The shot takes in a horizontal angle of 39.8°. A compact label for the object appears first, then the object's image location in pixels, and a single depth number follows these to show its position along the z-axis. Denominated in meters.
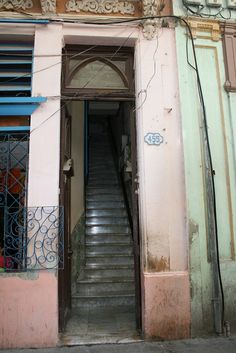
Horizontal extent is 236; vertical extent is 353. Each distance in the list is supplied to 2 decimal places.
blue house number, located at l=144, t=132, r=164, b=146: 4.73
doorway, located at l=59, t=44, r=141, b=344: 4.82
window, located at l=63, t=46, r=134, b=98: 5.06
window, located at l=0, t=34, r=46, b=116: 4.93
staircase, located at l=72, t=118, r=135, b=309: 5.77
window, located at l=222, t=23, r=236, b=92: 4.98
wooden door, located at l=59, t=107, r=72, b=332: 4.57
